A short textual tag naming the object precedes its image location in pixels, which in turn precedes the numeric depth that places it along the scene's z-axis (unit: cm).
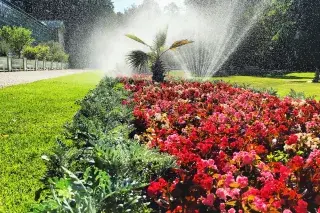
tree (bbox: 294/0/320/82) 4178
